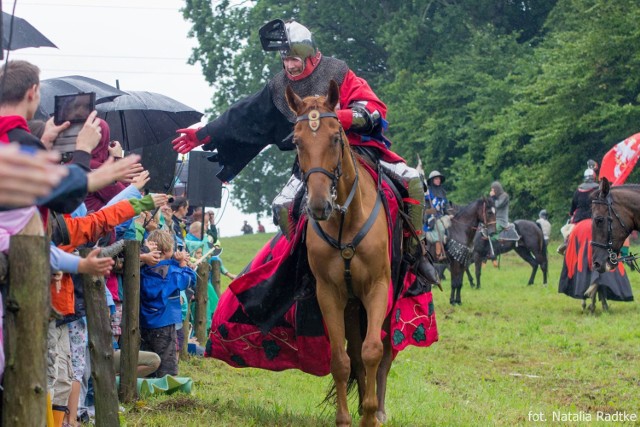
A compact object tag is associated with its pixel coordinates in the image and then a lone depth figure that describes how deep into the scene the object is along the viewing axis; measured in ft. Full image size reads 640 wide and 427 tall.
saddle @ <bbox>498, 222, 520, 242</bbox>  87.35
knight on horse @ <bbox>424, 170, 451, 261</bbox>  70.02
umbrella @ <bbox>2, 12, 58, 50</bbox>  29.60
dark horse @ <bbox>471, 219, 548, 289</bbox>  83.35
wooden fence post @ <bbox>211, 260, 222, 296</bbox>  46.45
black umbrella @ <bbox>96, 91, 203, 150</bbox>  35.53
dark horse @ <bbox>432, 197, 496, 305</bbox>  69.56
